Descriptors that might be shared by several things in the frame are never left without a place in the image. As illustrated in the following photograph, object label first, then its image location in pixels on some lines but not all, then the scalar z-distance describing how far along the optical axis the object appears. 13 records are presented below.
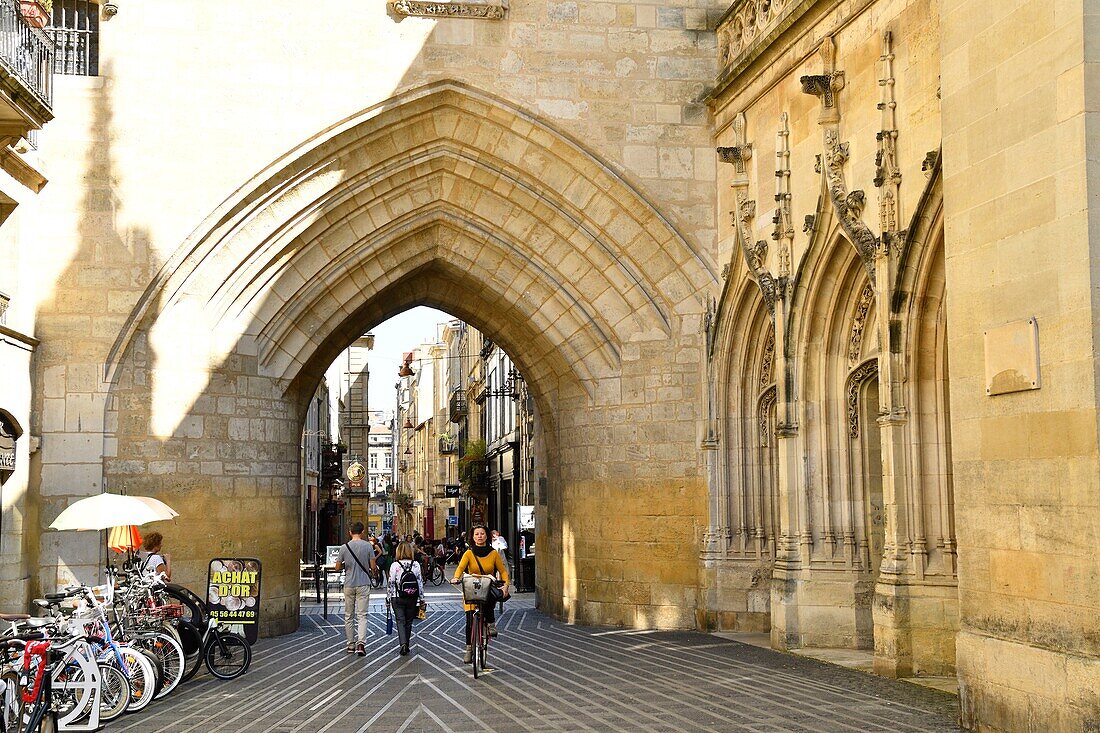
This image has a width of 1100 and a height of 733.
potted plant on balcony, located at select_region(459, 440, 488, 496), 36.03
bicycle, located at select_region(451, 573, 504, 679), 10.44
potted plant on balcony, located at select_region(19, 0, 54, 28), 13.52
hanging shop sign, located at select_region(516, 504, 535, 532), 21.56
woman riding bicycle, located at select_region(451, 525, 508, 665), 10.73
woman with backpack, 11.94
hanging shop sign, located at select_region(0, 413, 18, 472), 12.83
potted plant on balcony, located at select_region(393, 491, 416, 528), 61.97
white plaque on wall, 7.16
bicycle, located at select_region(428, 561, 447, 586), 26.03
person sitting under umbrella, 11.02
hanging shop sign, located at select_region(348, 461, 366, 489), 47.53
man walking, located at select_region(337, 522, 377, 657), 12.19
